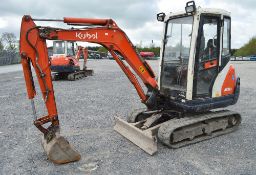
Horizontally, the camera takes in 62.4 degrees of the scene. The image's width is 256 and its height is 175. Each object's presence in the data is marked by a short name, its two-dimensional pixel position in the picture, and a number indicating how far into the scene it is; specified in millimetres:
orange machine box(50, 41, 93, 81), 11898
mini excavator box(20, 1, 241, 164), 3681
